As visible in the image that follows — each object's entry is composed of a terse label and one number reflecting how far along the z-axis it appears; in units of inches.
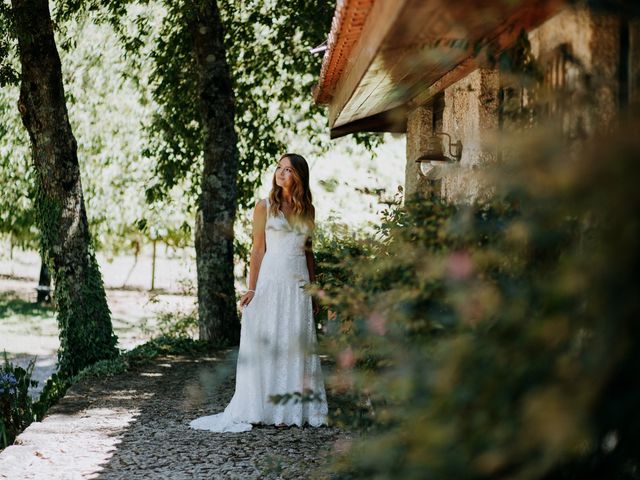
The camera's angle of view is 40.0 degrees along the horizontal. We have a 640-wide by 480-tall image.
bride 260.7
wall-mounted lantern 258.4
